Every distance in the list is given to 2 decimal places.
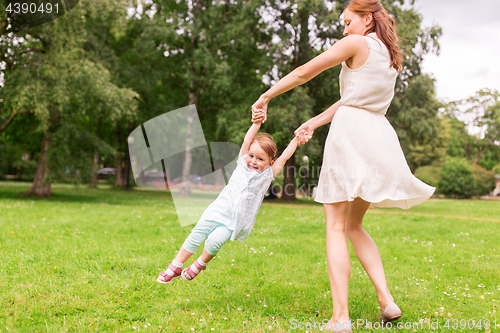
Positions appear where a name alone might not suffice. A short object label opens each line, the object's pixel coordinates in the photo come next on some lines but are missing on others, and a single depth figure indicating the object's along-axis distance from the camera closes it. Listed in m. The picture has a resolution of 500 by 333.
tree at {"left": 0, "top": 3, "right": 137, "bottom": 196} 14.10
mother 2.84
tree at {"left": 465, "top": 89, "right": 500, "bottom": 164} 54.50
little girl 3.27
